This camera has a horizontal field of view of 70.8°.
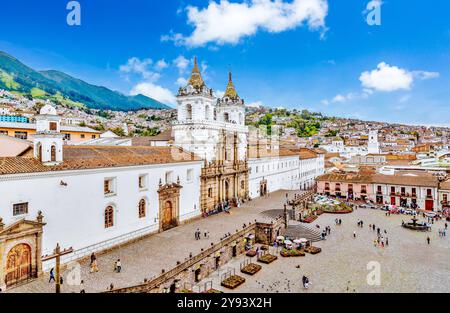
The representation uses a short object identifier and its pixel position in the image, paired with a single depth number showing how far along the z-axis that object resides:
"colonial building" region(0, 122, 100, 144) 37.94
